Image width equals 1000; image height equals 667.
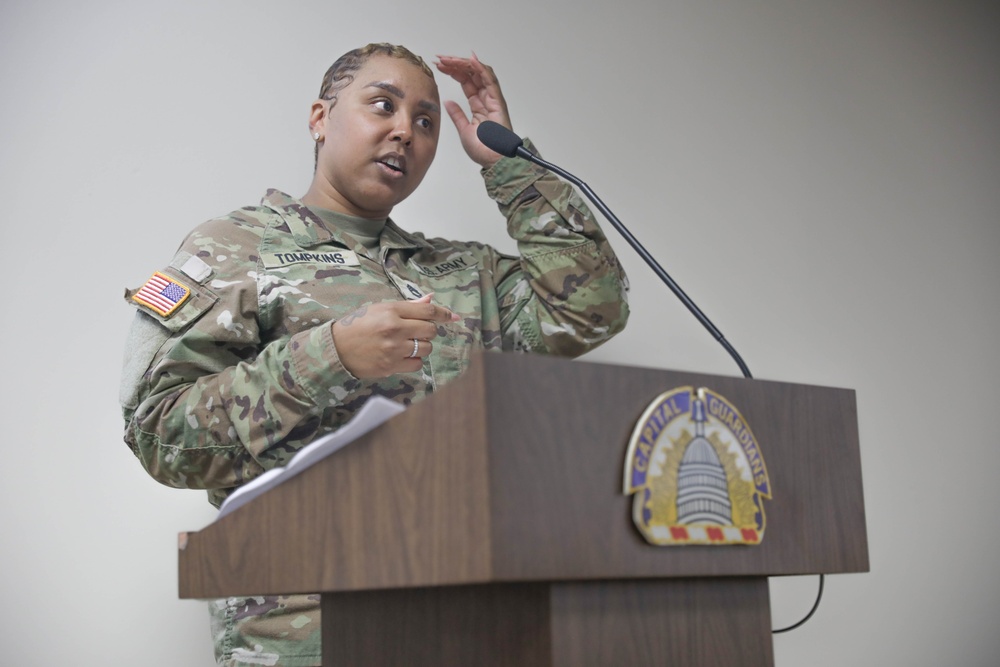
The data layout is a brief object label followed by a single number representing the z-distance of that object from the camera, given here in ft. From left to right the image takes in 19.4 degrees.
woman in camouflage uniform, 10.69
